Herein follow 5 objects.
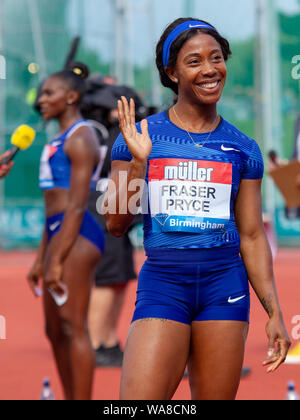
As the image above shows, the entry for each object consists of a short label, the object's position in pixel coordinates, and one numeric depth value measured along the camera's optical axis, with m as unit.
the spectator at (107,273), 15.46
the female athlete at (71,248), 10.95
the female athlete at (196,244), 6.70
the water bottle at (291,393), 10.59
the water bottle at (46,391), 11.16
